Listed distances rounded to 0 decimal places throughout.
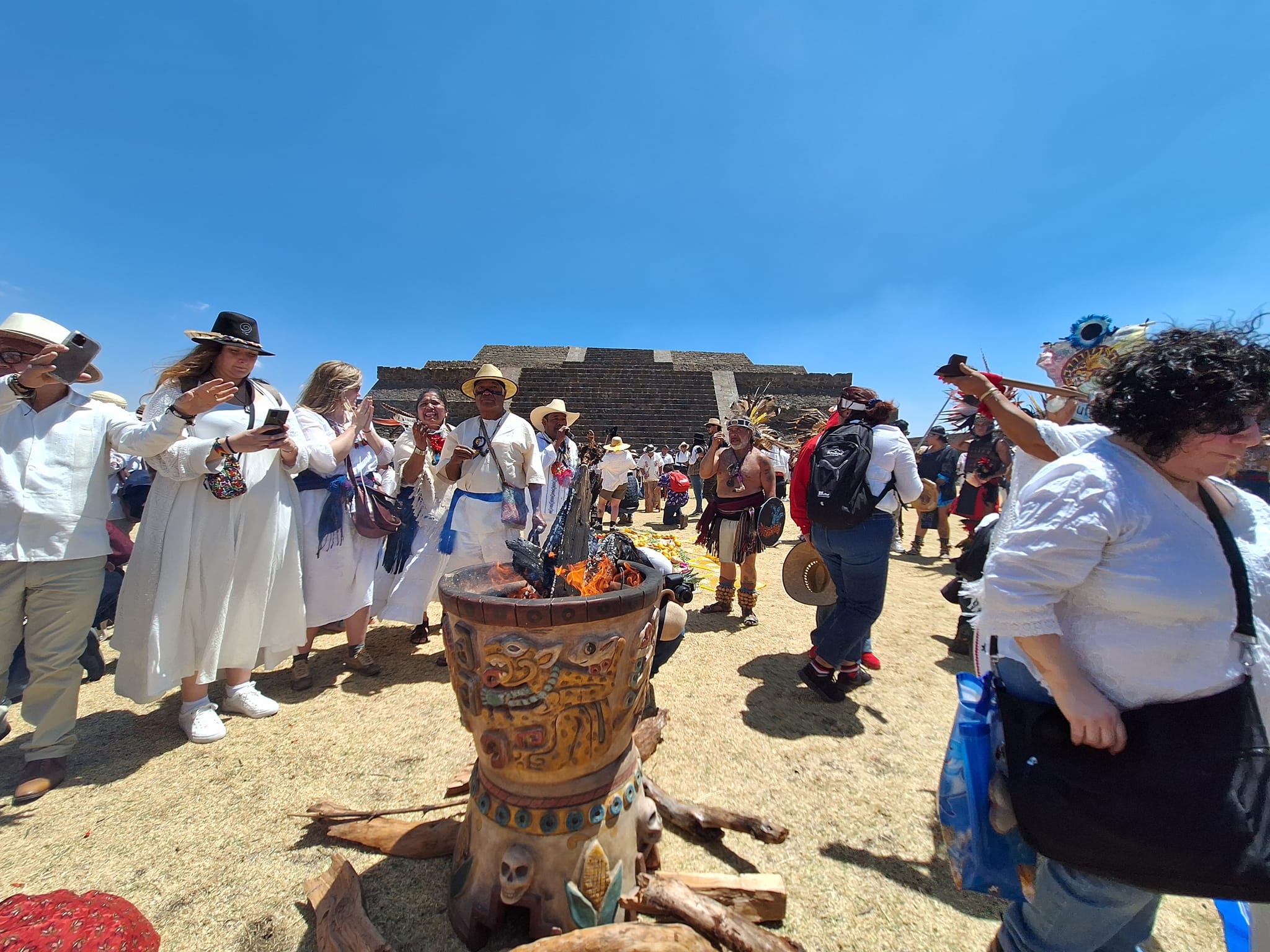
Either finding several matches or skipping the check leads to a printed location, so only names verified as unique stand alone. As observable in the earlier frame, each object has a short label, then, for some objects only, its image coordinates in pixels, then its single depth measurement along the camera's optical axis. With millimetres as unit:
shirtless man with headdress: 4262
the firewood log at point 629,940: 1226
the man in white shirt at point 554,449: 4117
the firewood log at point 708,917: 1310
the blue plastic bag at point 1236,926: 1399
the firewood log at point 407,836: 1812
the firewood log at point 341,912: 1371
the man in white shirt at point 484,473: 3365
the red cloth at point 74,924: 1185
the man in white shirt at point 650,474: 11547
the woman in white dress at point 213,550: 2322
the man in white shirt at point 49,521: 2045
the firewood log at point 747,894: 1506
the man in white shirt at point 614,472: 9062
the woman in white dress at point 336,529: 3064
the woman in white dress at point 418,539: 3490
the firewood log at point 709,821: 1818
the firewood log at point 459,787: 2027
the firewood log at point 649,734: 2332
